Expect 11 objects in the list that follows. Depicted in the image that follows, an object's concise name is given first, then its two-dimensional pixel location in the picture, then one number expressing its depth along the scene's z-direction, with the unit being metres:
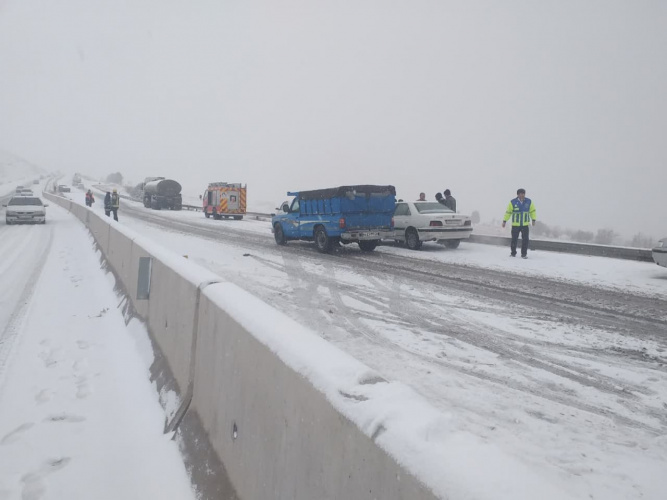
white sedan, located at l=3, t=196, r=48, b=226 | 26.06
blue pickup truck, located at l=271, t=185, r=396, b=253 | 15.14
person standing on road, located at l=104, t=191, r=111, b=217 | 26.52
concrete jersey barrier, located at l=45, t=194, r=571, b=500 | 1.32
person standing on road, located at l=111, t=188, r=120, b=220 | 26.03
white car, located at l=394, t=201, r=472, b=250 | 16.17
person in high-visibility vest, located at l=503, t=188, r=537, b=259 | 14.17
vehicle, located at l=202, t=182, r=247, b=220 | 34.91
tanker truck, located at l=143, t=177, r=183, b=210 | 45.69
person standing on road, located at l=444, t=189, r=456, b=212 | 18.80
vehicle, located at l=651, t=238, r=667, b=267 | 10.73
